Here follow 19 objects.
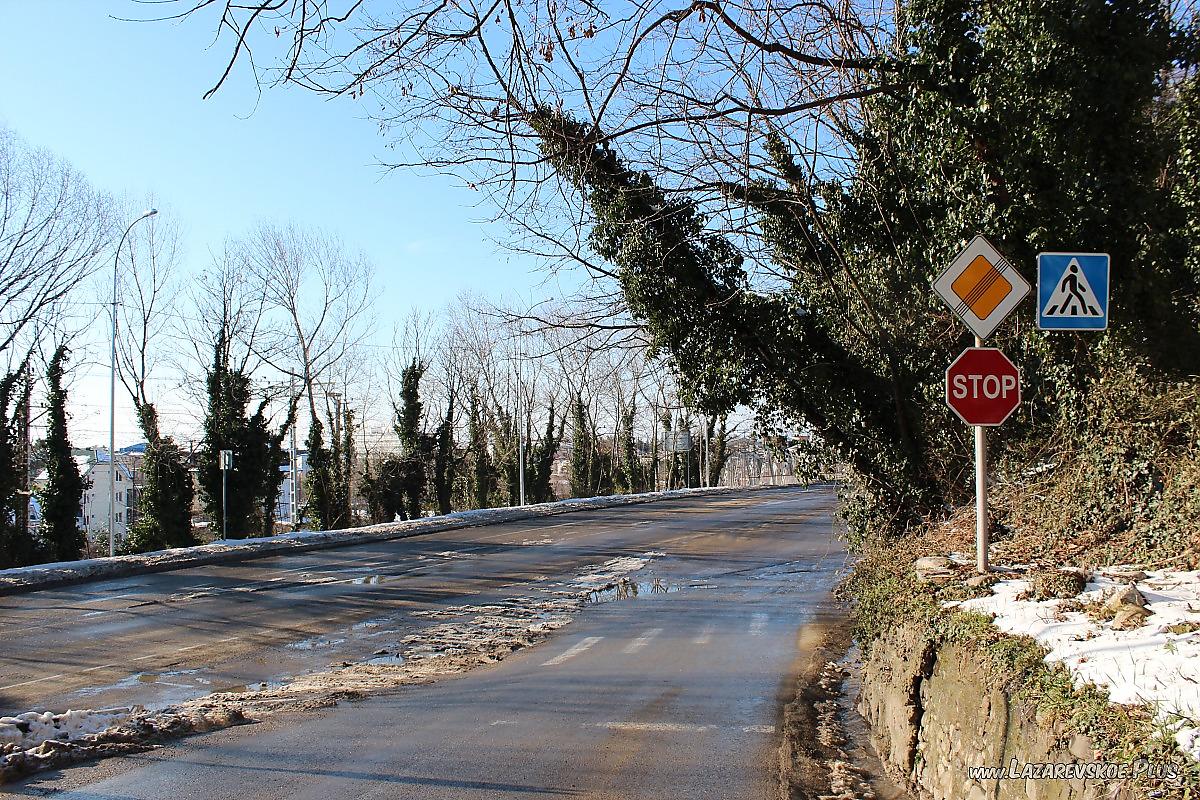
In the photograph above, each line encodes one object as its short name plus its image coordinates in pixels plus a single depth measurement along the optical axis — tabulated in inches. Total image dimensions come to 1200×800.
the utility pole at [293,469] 1515.7
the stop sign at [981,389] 288.2
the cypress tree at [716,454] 2608.3
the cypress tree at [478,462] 1967.3
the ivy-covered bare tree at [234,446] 1317.7
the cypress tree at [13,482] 1010.1
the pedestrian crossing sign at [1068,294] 281.9
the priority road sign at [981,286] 292.4
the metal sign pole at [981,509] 285.3
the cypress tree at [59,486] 1115.9
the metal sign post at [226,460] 1060.9
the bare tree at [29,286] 1046.4
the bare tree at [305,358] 1576.0
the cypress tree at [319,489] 1518.2
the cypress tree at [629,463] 2384.4
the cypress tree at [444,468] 1742.1
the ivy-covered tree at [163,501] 1232.8
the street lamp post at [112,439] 1018.1
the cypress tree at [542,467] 2033.7
